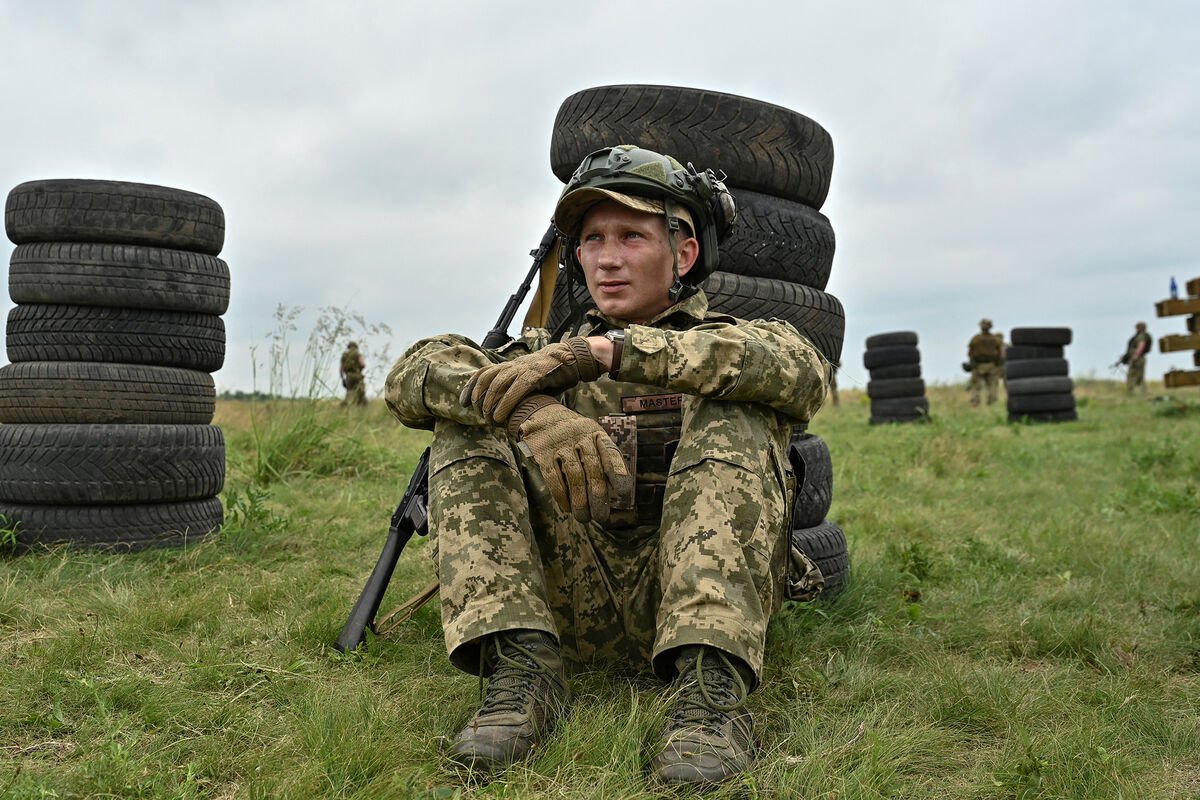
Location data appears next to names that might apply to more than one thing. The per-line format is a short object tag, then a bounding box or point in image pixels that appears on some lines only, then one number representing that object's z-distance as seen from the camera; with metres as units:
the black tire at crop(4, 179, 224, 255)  5.04
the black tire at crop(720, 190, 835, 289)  4.04
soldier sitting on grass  2.56
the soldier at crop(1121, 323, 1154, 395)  22.39
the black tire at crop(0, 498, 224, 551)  5.00
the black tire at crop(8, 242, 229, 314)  5.02
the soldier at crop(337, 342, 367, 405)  12.77
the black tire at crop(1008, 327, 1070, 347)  15.84
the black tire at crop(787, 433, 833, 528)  4.24
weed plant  7.34
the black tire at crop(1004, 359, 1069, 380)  15.76
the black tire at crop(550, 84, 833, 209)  3.93
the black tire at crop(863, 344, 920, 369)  16.66
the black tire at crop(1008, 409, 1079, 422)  15.32
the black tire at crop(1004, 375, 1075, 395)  15.45
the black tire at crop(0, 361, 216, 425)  5.05
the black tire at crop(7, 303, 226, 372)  5.09
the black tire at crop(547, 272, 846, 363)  3.91
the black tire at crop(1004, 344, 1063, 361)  15.97
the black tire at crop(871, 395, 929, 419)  16.20
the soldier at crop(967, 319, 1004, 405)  22.39
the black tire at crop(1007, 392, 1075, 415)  15.39
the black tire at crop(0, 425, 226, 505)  4.99
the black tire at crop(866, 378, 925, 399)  16.33
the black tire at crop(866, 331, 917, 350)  16.77
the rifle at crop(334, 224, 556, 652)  3.50
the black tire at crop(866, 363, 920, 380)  16.55
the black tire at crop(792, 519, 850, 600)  4.18
